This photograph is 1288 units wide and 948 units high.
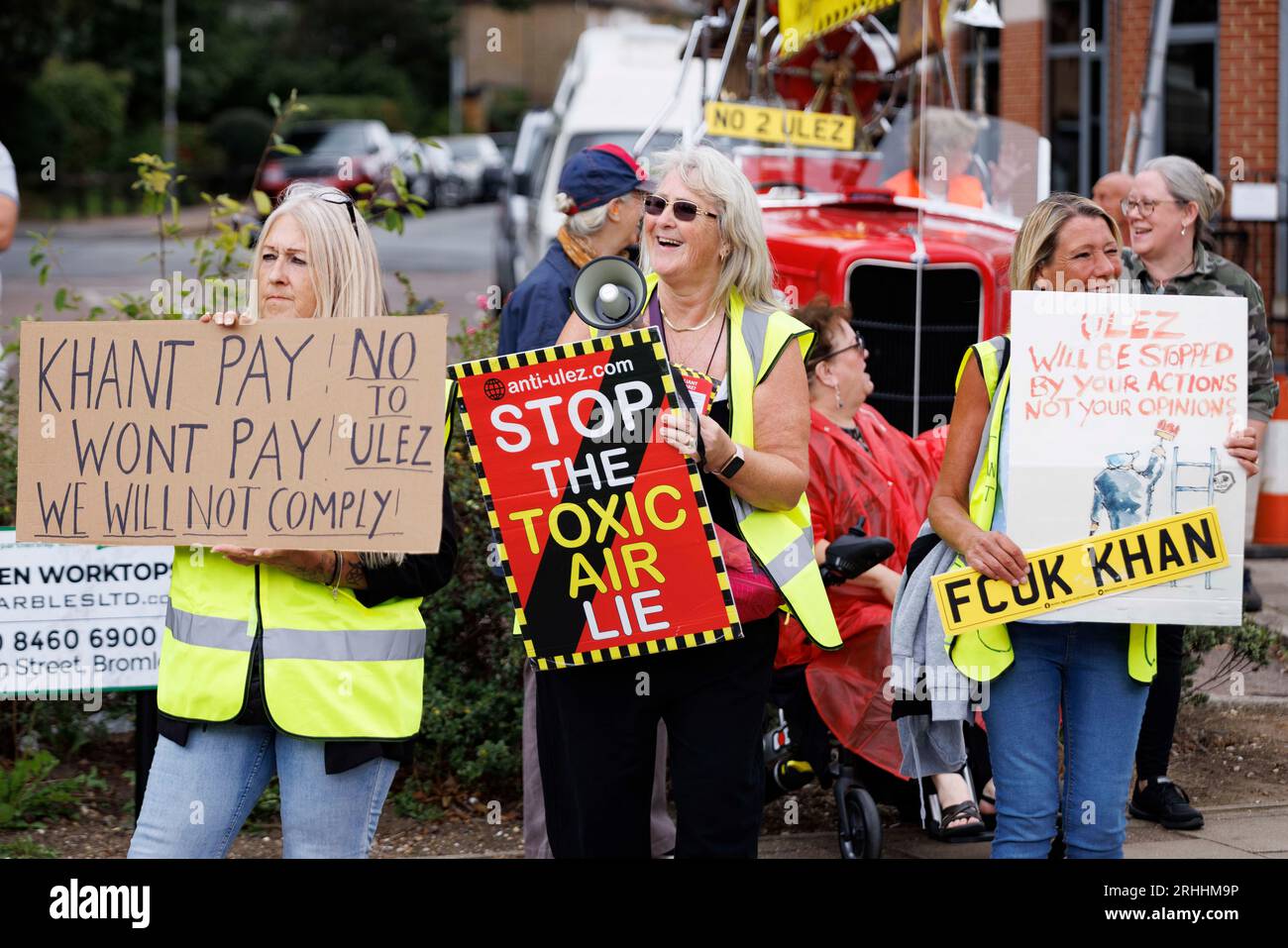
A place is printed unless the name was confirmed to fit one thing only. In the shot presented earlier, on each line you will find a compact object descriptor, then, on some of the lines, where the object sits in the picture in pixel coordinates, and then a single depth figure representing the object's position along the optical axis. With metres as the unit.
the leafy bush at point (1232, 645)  6.20
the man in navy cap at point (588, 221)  5.30
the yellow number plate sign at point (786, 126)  8.14
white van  15.11
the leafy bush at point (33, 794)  5.66
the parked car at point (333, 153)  32.22
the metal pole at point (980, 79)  8.60
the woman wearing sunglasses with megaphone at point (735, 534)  3.84
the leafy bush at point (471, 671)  5.83
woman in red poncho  5.16
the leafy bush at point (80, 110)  40.25
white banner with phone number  4.98
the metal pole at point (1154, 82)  9.49
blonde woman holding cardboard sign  3.51
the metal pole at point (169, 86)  40.41
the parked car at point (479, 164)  41.88
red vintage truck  7.54
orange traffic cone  9.23
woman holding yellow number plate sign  3.89
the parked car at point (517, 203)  15.93
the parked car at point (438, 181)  36.59
